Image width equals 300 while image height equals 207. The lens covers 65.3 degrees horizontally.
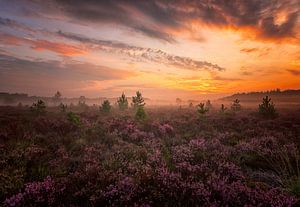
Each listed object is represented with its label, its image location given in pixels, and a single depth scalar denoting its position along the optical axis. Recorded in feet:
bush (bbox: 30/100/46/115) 79.08
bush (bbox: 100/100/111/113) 98.23
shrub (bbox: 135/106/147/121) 64.58
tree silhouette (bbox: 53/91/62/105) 368.89
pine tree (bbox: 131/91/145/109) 104.98
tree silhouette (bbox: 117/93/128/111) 123.03
